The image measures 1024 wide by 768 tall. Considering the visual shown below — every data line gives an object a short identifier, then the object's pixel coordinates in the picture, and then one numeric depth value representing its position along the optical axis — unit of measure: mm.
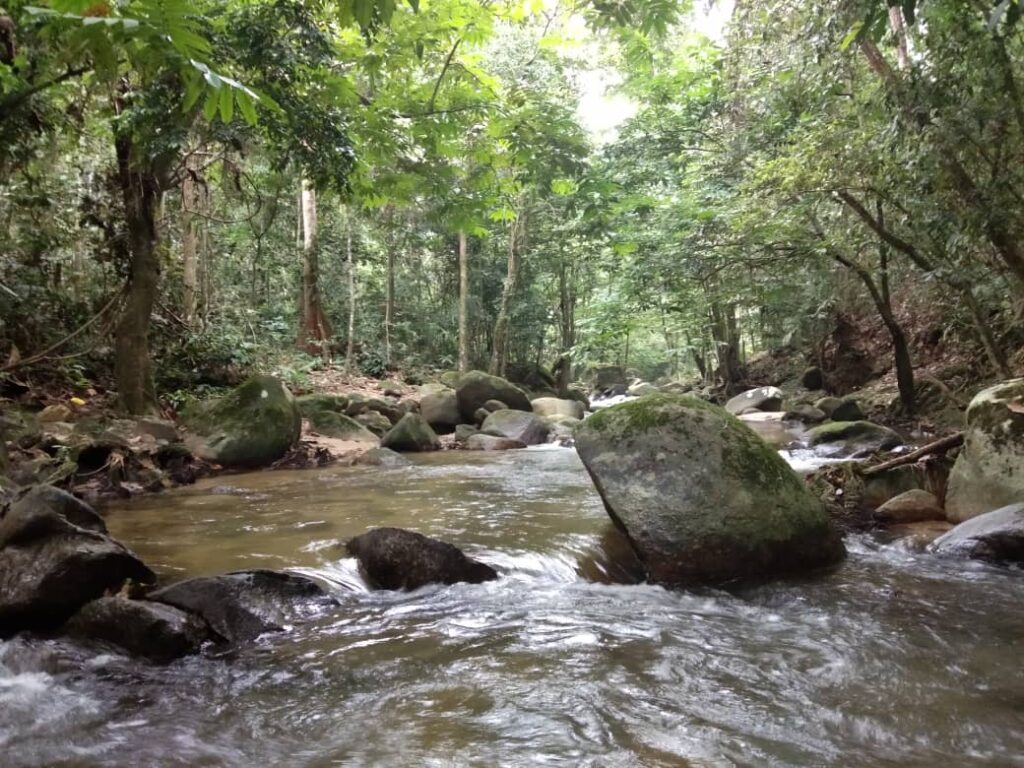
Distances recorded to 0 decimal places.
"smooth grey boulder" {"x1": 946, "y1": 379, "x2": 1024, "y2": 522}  5930
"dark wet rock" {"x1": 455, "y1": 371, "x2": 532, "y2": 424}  15602
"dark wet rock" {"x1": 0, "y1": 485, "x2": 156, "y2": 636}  3887
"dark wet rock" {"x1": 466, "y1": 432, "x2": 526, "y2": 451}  12805
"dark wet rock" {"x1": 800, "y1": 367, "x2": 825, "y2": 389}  20500
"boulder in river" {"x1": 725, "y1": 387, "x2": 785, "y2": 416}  18562
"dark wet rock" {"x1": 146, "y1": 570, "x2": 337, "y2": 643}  4102
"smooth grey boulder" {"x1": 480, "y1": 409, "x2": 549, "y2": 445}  13703
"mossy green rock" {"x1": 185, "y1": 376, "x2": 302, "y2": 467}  9664
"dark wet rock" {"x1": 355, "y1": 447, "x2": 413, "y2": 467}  10336
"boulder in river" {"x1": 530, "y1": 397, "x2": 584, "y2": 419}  17938
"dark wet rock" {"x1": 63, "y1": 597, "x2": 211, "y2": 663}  3729
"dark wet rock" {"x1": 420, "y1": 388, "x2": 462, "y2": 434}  15203
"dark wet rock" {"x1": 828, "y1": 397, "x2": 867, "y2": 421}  14571
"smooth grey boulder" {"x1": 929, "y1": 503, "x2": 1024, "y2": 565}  5242
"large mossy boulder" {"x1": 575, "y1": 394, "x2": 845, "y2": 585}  5000
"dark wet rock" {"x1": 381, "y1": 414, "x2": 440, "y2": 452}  11977
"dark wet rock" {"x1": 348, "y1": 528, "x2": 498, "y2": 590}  5004
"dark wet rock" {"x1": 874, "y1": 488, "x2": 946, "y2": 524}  6469
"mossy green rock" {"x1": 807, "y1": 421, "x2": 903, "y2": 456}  10577
